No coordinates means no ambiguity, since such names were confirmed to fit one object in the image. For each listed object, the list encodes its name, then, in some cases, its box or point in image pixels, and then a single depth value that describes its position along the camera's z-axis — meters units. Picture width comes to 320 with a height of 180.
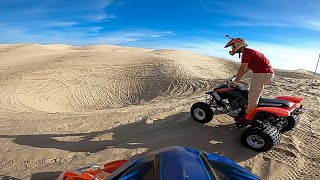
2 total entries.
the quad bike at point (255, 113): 3.09
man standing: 3.44
